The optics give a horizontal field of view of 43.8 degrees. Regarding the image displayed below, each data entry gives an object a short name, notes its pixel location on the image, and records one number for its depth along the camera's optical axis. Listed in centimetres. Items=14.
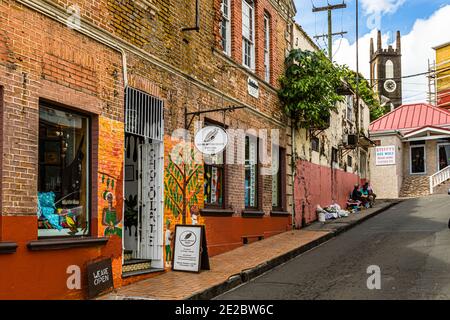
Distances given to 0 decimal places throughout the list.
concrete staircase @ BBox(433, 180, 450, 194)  3345
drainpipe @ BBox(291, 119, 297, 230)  1778
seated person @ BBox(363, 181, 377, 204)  2742
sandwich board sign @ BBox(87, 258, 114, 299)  791
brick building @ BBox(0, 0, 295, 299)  691
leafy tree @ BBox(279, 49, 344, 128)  1706
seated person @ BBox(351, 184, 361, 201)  2656
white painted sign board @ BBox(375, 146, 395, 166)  3478
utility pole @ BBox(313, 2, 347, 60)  3500
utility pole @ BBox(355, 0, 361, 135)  2925
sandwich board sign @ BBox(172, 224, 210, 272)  1018
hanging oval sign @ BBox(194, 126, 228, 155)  1102
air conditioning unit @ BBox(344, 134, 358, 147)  2528
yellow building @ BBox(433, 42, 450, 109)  5047
